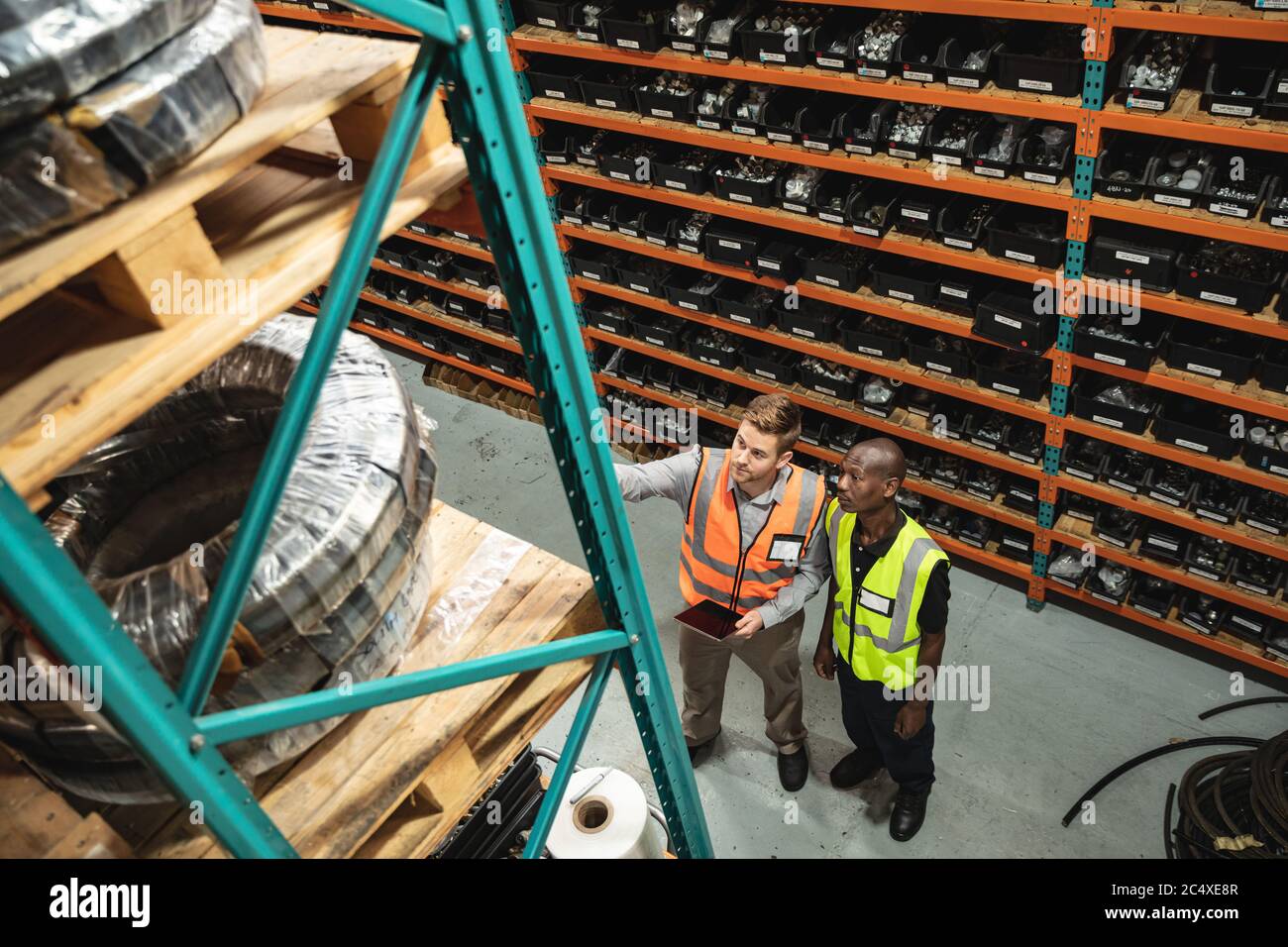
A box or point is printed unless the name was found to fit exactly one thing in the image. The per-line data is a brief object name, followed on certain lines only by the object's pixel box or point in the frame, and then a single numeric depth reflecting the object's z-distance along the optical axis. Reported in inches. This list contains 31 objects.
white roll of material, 140.3
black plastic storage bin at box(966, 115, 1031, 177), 165.8
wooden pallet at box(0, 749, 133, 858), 69.7
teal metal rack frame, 50.1
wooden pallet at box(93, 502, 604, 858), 77.9
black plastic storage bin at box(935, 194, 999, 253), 177.6
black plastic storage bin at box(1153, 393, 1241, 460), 170.6
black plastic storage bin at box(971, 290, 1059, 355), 175.8
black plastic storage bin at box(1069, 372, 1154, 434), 178.5
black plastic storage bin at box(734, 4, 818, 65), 174.4
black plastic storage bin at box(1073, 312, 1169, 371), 169.8
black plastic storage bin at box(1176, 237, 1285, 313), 152.6
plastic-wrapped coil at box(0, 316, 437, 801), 66.7
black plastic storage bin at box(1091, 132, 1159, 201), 155.0
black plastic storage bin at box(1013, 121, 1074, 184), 162.9
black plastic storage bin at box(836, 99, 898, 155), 177.8
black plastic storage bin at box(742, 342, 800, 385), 224.8
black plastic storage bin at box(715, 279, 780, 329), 215.2
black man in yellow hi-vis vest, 149.6
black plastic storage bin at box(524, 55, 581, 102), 212.7
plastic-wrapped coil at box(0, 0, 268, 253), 48.4
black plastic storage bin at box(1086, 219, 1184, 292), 158.7
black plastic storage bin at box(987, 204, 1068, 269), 168.9
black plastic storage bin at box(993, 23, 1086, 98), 149.2
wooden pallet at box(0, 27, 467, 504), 51.1
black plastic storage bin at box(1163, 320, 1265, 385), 162.6
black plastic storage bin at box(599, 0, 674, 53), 187.6
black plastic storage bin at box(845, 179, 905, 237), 185.9
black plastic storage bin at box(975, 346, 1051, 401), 187.3
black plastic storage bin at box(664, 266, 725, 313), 223.6
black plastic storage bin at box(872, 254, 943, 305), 190.5
